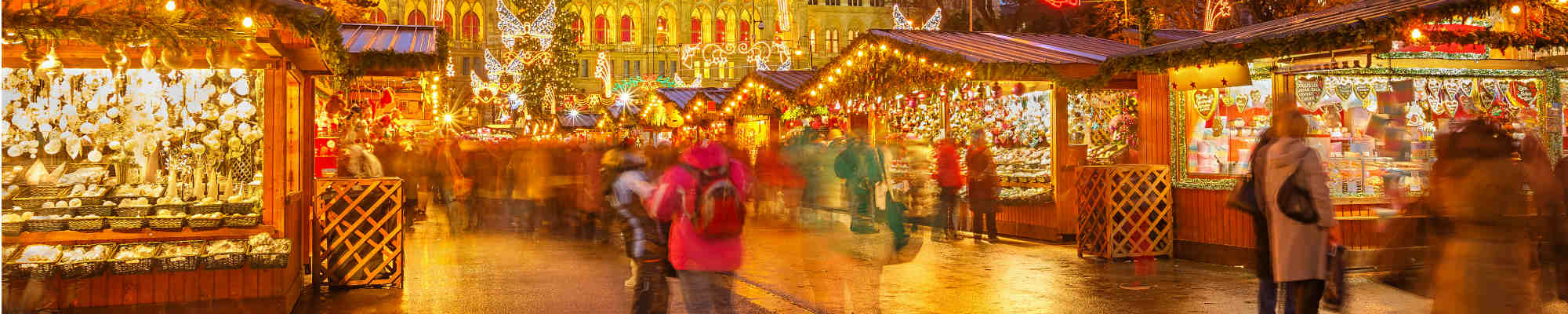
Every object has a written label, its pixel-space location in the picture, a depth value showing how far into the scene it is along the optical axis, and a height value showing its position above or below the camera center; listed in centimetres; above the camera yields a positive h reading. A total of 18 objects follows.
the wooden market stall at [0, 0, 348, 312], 635 +9
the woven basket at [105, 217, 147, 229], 694 -31
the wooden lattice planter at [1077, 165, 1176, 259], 1005 -46
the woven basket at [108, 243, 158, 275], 655 -54
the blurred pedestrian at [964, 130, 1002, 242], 1194 -24
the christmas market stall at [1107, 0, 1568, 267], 905 +48
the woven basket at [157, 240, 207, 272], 667 -53
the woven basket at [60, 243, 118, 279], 644 -55
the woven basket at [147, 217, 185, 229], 696 -31
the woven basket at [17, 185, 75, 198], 718 -12
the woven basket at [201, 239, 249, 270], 678 -54
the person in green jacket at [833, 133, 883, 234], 934 -7
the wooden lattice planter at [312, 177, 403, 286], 811 -42
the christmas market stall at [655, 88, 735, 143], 2355 +115
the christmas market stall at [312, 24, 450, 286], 812 -14
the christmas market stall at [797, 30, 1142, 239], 1134 +78
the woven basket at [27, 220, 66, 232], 680 -31
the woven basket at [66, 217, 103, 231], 686 -31
